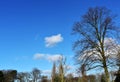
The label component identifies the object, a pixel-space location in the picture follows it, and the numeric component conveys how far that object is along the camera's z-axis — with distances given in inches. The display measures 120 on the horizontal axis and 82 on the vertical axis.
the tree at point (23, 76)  2420.8
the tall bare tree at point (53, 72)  1073.9
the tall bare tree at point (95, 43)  631.1
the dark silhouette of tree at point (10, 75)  2167.9
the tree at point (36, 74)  2366.8
